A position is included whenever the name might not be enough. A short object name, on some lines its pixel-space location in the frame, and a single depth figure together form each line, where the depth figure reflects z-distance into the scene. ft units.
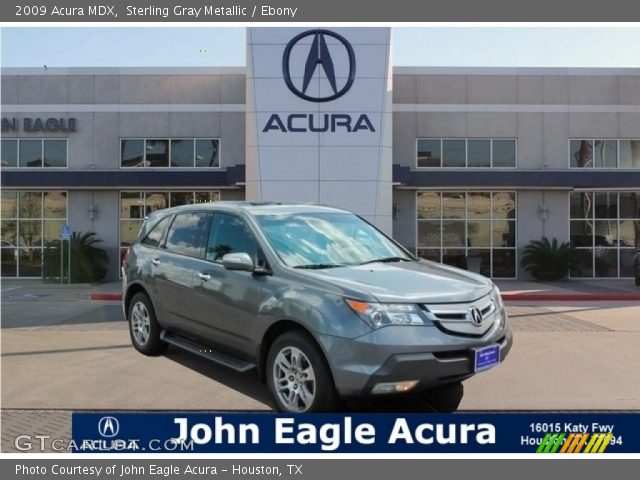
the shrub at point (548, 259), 72.54
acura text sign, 64.69
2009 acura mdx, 15.21
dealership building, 76.43
